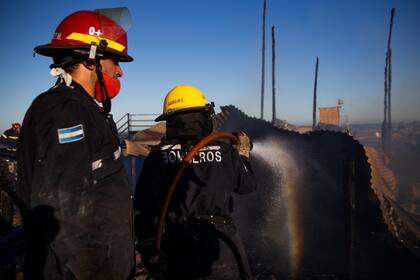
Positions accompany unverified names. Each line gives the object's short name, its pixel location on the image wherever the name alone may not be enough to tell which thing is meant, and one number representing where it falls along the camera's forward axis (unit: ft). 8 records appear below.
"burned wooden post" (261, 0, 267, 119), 99.14
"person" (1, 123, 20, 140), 55.58
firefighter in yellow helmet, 9.48
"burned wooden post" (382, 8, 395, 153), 98.89
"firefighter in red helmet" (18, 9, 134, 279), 5.03
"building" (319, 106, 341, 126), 139.13
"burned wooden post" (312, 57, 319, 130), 116.83
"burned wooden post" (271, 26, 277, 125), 101.74
